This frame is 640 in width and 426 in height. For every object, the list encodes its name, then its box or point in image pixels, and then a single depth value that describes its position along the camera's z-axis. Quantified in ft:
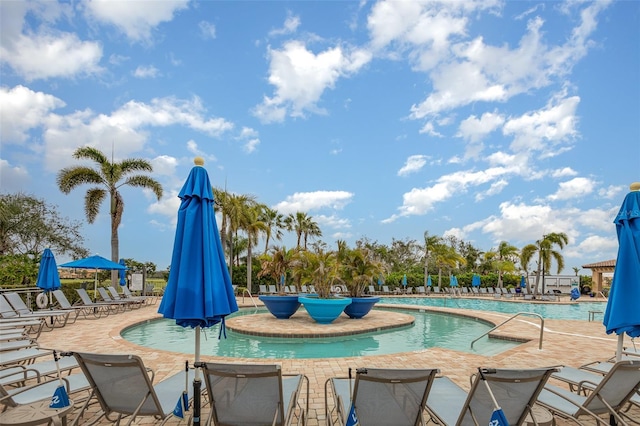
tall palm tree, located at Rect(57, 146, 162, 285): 62.28
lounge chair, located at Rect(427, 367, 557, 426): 9.71
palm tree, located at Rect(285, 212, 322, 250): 112.27
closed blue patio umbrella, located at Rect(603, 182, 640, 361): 13.00
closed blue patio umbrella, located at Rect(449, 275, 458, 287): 89.66
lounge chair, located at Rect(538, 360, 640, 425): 10.72
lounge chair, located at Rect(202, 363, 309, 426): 9.82
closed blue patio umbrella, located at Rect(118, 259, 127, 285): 66.80
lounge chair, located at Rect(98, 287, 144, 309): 44.88
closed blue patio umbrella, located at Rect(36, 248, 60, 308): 36.24
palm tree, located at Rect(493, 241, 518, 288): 109.60
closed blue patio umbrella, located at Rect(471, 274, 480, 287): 101.40
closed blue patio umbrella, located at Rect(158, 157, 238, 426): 11.35
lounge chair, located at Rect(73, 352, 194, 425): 10.18
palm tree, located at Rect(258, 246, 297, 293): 39.27
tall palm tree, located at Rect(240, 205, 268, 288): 79.00
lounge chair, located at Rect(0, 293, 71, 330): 29.22
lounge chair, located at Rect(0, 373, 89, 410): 10.63
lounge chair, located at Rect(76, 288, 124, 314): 40.63
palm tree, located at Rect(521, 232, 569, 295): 98.46
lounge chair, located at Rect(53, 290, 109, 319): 37.50
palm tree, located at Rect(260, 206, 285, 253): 103.67
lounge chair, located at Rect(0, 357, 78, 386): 12.83
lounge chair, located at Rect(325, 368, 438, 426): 9.73
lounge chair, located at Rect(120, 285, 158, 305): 49.58
